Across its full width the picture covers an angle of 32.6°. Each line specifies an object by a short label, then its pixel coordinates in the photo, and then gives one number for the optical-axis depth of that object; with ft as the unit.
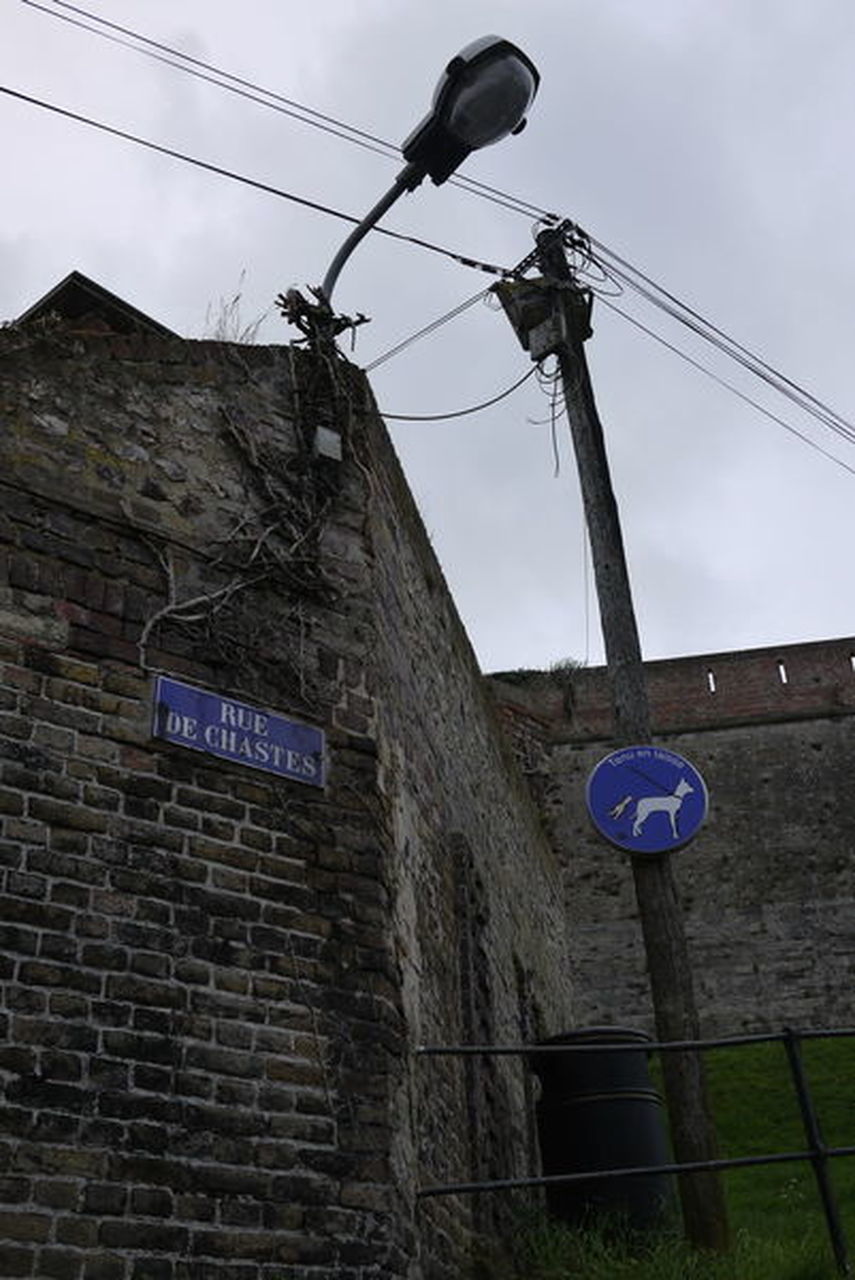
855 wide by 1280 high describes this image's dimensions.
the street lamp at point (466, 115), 26.08
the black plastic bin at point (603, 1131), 26.12
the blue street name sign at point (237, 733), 20.24
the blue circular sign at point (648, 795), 25.71
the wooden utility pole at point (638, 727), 24.27
